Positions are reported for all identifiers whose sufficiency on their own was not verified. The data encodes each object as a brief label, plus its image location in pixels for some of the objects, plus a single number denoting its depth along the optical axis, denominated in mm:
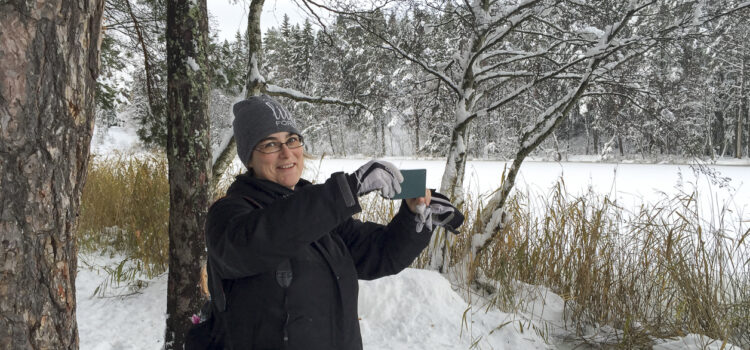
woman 1101
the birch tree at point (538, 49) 3135
